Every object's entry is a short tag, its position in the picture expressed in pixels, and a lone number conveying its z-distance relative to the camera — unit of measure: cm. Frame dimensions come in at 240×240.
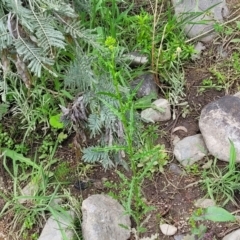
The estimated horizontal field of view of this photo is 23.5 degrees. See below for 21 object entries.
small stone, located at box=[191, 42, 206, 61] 273
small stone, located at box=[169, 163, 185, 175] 241
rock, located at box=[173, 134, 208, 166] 242
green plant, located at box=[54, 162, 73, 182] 242
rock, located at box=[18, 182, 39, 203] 237
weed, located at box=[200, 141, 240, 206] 228
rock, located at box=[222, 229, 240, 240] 214
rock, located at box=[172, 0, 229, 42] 275
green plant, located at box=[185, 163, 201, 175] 238
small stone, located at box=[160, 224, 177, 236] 224
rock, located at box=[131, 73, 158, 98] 260
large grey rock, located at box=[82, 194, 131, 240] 219
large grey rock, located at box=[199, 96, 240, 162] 236
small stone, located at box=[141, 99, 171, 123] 253
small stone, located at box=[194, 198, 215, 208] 228
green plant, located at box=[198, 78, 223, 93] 263
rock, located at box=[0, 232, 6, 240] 233
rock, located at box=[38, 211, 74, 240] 222
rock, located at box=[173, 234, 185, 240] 222
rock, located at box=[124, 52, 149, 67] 263
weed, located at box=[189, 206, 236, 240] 204
